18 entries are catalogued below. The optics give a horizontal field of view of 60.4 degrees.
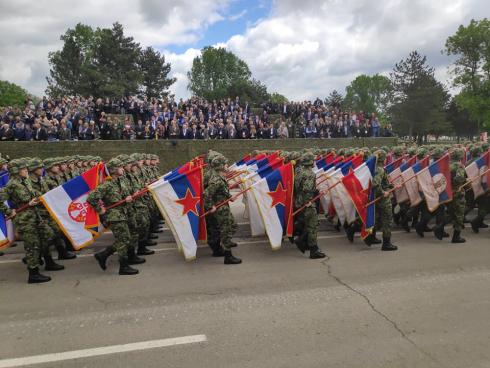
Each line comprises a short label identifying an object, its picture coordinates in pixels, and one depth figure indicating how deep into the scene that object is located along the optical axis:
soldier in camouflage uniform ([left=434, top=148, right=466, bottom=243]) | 7.94
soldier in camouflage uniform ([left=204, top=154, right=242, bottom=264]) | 6.88
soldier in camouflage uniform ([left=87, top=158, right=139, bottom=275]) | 6.33
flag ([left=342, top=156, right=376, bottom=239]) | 7.70
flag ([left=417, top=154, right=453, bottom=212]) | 8.12
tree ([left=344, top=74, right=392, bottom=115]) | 98.19
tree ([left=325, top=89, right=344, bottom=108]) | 88.06
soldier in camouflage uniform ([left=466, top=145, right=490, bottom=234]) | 8.75
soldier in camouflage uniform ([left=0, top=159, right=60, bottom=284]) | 6.14
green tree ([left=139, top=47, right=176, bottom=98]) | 55.84
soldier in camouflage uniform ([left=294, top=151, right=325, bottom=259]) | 7.14
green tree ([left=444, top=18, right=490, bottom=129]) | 36.66
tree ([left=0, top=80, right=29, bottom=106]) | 63.72
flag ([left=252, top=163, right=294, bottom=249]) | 7.27
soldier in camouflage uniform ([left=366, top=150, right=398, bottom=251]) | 7.49
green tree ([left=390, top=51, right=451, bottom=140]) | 47.41
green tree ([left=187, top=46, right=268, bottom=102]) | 72.69
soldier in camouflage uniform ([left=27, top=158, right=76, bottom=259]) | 6.75
